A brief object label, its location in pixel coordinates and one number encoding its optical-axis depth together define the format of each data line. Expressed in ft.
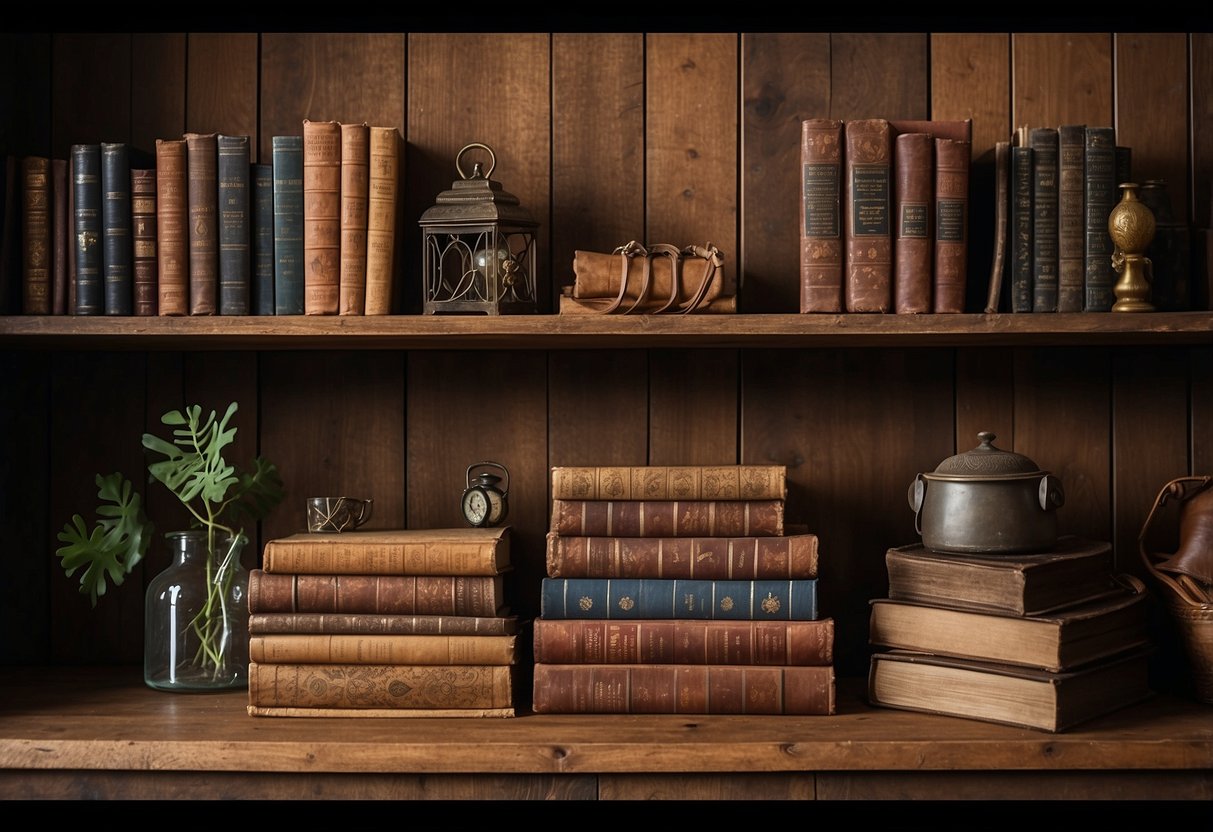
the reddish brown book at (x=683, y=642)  5.23
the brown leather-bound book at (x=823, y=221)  5.40
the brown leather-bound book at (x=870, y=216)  5.37
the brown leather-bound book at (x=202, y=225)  5.53
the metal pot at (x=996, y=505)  5.27
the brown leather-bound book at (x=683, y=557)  5.34
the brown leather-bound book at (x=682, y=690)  5.20
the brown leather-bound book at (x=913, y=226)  5.37
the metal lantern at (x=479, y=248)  5.52
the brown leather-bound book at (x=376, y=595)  5.34
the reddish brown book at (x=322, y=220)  5.50
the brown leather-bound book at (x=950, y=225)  5.39
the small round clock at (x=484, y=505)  5.80
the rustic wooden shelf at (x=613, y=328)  5.24
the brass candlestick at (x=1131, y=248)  5.27
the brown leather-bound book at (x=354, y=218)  5.52
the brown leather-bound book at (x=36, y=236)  5.58
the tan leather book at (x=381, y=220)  5.52
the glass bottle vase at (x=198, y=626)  5.69
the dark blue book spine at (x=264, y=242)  5.58
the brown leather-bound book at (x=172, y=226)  5.53
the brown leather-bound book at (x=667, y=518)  5.41
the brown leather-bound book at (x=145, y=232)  5.56
